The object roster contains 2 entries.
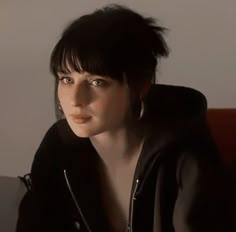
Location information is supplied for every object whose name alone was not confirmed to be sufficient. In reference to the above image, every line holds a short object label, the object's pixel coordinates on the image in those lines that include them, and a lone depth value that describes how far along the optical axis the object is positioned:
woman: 1.73
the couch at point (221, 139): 1.97
